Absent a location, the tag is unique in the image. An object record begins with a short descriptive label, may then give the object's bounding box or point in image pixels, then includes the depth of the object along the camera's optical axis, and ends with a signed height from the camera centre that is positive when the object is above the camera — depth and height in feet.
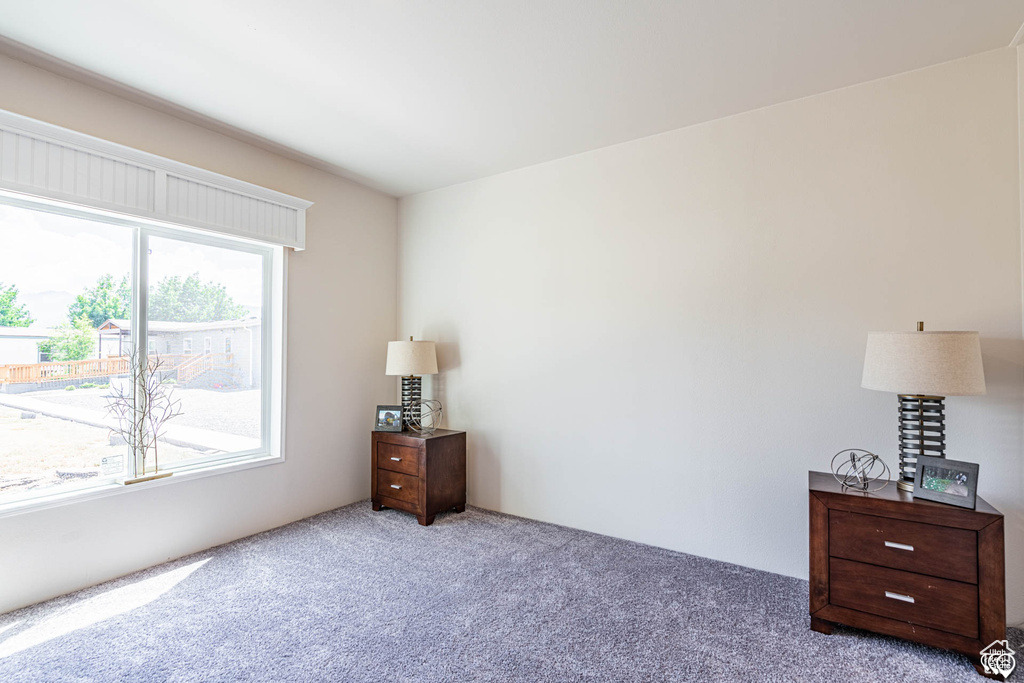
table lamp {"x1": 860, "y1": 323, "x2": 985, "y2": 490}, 6.37 -0.42
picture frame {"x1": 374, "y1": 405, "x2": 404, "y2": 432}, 12.26 -1.88
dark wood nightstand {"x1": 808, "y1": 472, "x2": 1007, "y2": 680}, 6.10 -2.99
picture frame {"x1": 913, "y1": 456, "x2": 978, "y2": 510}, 6.33 -1.84
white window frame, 8.05 +0.04
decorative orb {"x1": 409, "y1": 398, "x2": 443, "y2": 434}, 13.08 -1.88
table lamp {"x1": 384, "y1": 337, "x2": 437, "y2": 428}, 12.21 -0.40
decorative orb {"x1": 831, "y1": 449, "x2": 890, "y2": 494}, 7.42 -2.05
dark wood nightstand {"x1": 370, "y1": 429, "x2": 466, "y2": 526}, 11.37 -3.09
